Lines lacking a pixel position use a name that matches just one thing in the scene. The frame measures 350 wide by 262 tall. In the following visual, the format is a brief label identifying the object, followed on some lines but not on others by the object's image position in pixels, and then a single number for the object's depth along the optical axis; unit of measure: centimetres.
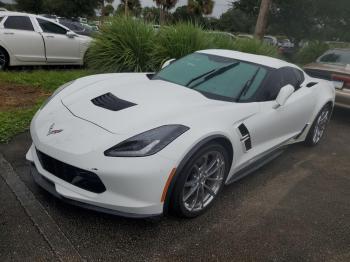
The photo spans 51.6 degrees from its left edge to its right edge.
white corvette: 271
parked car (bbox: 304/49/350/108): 657
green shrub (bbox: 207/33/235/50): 837
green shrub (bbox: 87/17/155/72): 750
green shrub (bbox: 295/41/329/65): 1448
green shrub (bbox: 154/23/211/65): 759
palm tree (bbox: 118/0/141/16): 4482
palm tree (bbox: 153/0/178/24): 3245
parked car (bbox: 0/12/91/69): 805
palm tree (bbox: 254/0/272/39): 1148
